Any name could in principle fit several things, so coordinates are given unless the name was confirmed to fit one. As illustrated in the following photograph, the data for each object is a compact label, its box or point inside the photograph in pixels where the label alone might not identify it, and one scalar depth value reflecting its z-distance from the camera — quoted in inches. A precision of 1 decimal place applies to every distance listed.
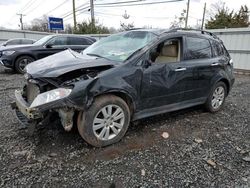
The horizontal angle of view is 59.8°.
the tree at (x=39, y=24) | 1934.3
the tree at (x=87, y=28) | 914.1
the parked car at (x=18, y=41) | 501.6
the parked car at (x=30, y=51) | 328.8
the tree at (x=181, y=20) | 1358.3
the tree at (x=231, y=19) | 831.7
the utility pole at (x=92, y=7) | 945.2
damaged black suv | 108.3
